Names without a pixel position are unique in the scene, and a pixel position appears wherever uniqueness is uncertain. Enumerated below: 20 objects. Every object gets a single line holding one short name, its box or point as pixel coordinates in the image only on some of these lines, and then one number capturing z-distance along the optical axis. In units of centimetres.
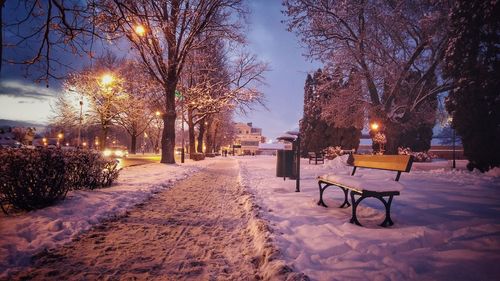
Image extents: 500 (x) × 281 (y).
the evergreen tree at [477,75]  1566
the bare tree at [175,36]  1772
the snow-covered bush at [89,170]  783
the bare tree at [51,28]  567
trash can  1301
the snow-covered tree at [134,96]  2672
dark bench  2800
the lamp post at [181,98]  2338
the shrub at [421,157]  3272
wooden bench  546
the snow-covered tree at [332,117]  2247
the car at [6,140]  4398
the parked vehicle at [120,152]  4489
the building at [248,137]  11703
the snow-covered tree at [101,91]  3350
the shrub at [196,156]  3139
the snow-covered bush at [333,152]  3125
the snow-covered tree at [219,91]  2438
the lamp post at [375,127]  2425
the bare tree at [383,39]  1830
